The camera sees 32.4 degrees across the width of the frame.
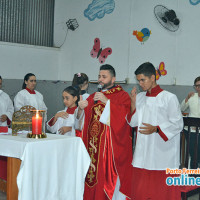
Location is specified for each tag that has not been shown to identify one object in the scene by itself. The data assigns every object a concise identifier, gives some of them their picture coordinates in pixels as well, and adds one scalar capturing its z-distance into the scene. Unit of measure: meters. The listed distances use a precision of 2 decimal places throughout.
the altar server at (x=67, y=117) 4.25
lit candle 3.16
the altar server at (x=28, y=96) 6.69
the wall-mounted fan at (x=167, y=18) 6.80
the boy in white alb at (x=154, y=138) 3.58
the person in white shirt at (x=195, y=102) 5.43
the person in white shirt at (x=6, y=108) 5.75
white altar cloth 2.92
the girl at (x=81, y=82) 4.88
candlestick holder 3.17
